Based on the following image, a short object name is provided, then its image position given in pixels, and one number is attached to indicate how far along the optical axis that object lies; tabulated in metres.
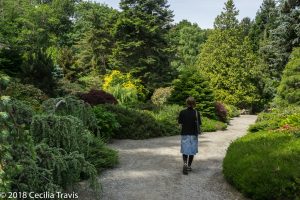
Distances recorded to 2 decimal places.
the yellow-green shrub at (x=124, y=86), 19.78
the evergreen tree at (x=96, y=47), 30.31
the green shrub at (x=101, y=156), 8.00
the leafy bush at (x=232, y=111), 23.48
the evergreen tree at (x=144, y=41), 24.25
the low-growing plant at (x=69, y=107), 6.49
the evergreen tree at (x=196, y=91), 17.42
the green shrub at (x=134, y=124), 12.60
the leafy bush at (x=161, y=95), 20.67
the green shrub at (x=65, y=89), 15.53
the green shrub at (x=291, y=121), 11.36
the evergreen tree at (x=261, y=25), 41.28
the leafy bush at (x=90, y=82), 22.89
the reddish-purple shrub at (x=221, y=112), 18.61
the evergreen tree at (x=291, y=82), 18.05
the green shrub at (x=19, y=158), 2.85
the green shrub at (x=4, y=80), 2.80
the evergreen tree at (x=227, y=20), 30.14
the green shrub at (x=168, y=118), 14.00
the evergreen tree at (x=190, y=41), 43.08
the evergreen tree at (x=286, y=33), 20.80
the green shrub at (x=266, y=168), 6.19
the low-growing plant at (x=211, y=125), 15.25
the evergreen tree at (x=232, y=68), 27.95
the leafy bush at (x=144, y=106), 17.22
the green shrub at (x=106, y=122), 11.32
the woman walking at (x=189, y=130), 8.09
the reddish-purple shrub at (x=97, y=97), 13.96
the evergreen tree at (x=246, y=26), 30.49
